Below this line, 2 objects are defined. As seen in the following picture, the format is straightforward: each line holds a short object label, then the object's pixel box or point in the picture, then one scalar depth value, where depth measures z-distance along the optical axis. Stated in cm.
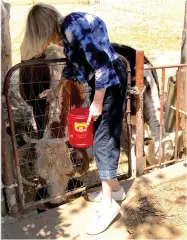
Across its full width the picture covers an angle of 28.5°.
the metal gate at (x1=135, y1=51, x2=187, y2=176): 323
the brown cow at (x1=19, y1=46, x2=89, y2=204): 335
